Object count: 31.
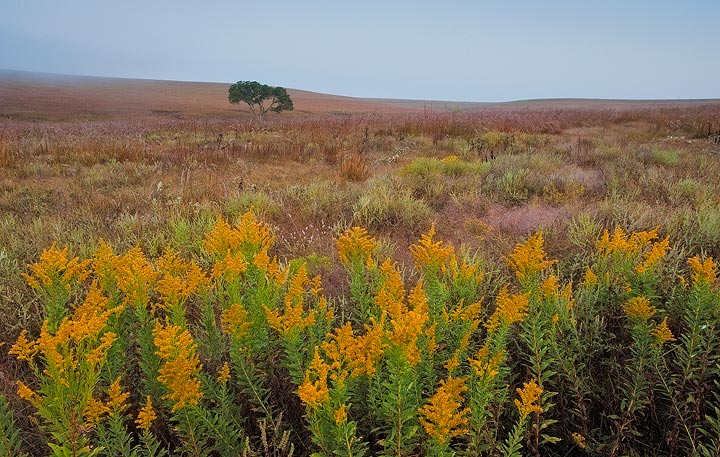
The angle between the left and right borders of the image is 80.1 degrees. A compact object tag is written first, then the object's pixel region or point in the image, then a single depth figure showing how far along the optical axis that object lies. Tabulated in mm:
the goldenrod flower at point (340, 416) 1257
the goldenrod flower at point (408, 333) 1338
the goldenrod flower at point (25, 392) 1280
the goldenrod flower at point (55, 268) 1737
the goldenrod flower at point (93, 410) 1397
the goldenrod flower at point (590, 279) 2264
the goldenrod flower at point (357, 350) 1475
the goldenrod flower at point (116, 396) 1458
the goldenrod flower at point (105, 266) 2021
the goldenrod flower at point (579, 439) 1615
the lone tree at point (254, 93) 47938
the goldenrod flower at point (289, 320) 1586
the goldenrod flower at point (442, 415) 1284
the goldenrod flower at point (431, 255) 2055
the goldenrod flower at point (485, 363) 1445
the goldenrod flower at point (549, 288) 1832
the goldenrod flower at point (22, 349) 1361
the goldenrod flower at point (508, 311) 1562
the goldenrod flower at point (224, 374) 1608
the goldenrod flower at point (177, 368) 1405
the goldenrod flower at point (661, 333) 1687
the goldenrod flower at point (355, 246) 2150
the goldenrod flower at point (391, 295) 1631
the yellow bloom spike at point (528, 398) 1414
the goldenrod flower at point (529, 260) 1866
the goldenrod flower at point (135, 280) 1855
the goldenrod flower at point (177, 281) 1763
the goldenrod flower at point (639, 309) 1717
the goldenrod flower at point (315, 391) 1240
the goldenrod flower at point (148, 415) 1474
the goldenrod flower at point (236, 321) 1670
